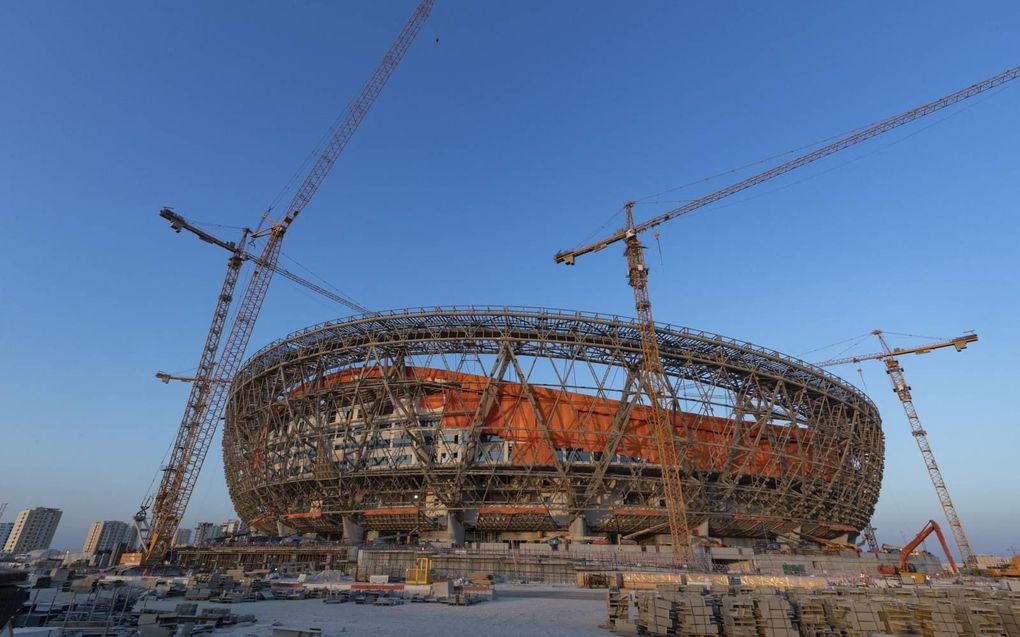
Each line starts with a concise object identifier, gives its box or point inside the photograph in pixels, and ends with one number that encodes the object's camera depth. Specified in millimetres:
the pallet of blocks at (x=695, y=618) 13219
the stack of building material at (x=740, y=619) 13016
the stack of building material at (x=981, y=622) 12820
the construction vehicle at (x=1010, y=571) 42438
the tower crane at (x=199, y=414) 50531
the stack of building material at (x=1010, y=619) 13094
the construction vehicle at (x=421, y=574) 27250
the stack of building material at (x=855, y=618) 12836
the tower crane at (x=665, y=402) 42188
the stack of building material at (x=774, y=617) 12641
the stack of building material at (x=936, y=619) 12828
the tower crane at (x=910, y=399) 76688
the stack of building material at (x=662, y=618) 13846
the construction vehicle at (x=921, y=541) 48709
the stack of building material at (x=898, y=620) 13602
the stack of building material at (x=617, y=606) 15875
